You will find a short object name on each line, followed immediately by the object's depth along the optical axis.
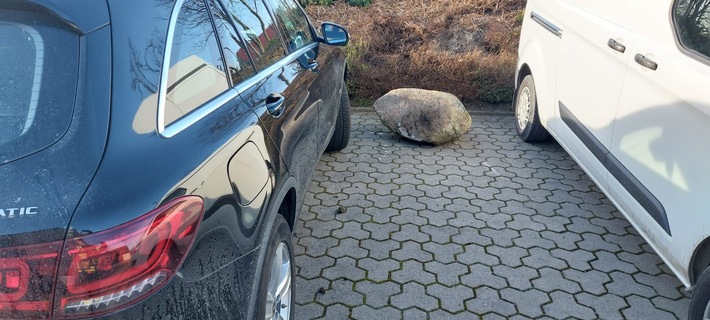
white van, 2.56
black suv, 1.44
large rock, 5.39
